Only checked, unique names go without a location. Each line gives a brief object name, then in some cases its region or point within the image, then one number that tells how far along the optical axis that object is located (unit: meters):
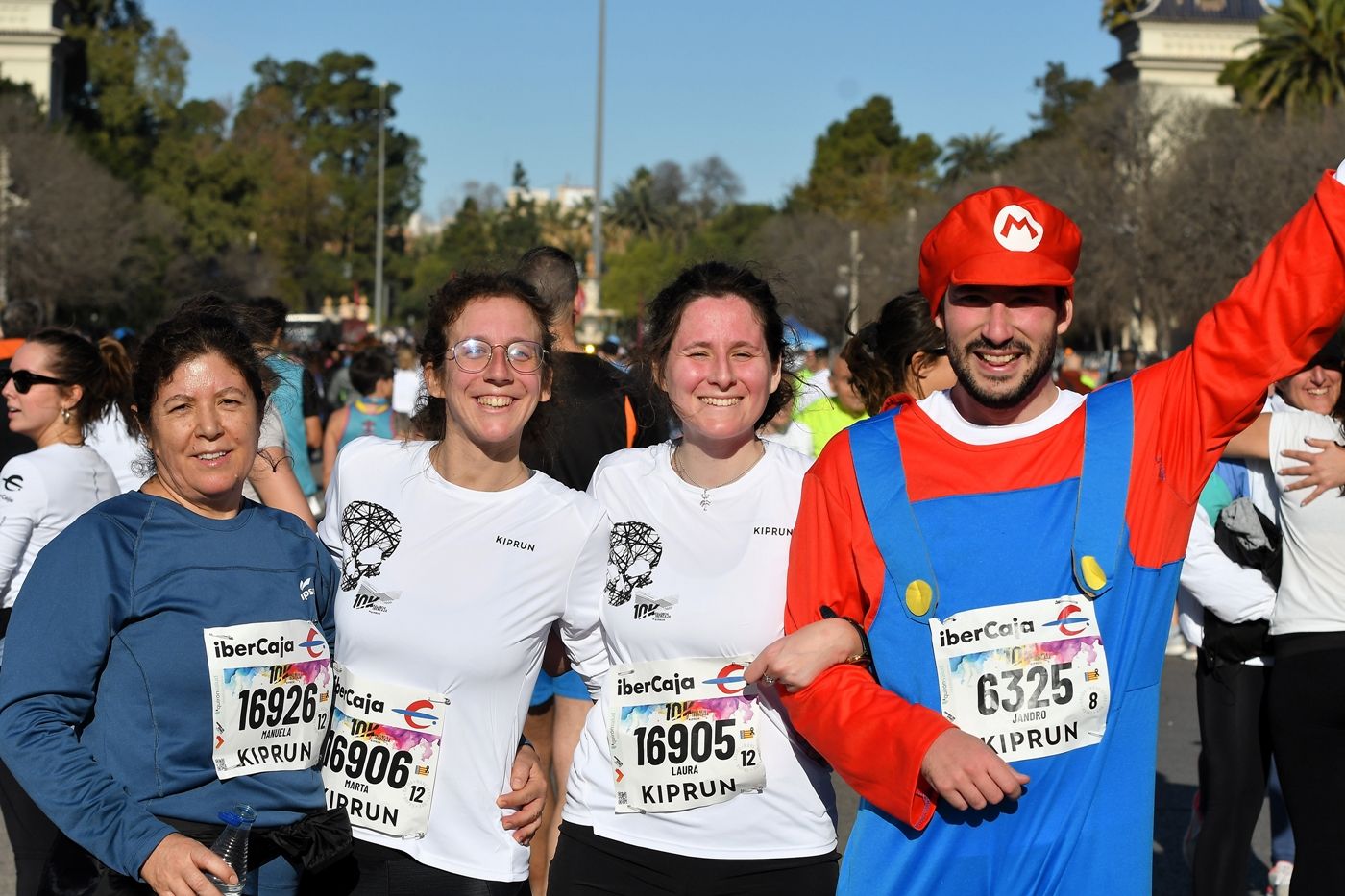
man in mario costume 2.97
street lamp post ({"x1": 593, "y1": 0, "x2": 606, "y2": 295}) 27.54
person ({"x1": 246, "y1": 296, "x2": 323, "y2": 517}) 5.04
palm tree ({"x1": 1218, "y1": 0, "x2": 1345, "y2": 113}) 51.91
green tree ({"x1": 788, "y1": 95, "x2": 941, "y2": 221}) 84.62
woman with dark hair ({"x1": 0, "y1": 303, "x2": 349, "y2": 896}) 3.03
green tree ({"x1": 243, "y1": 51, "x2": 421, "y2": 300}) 106.94
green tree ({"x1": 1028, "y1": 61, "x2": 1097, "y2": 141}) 94.38
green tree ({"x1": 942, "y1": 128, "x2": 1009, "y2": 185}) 95.38
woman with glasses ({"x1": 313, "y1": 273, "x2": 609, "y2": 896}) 3.59
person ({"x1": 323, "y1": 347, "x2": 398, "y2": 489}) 12.21
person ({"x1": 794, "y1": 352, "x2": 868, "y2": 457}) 8.46
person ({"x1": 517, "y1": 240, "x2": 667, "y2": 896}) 5.48
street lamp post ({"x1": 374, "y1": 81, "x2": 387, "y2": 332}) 67.75
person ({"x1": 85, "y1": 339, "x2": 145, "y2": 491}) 6.70
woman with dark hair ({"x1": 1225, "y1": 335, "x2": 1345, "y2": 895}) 4.67
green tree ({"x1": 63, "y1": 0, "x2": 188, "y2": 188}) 68.06
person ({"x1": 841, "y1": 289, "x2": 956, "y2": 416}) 4.98
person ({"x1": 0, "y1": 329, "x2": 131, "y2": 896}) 5.12
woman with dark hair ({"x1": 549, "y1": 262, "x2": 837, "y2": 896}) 3.57
